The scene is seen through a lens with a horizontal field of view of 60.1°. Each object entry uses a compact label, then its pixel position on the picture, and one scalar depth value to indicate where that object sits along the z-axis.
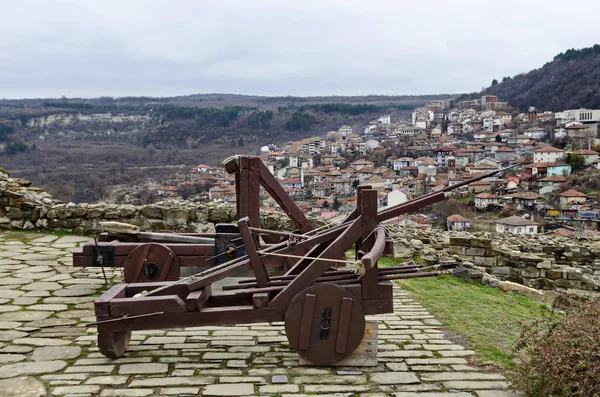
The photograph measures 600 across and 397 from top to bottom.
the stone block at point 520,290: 7.17
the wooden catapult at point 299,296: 3.57
